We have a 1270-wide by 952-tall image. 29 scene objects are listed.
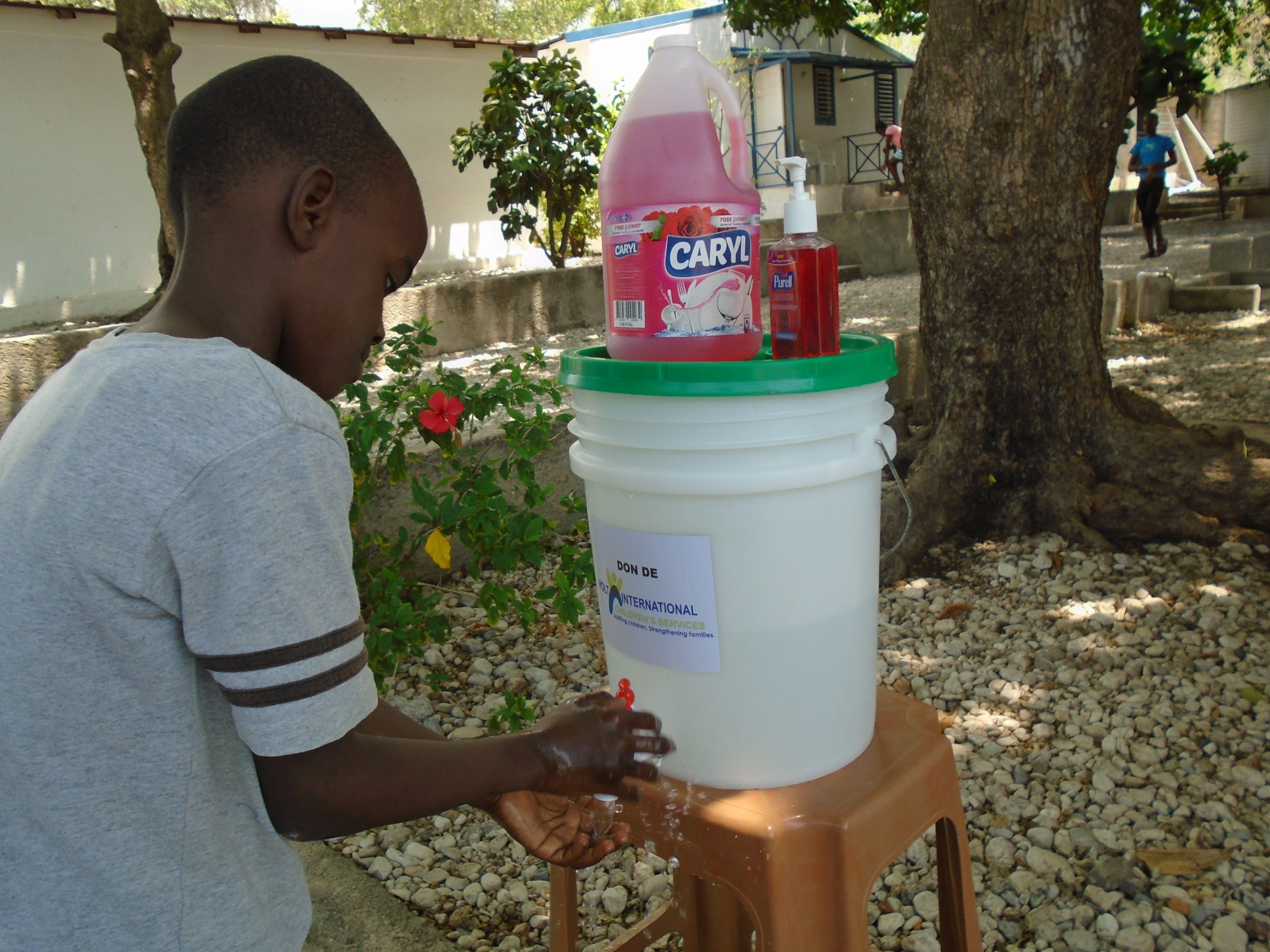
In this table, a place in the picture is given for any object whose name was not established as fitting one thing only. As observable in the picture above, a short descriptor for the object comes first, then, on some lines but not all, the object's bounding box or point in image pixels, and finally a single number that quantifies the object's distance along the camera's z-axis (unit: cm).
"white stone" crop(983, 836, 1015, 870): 205
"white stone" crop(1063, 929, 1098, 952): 181
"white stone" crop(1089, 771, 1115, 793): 225
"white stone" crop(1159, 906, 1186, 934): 183
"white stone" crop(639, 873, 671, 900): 205
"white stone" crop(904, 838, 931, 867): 210
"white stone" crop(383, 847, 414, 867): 218
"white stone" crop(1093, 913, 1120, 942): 183
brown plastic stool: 121
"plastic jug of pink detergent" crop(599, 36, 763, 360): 133
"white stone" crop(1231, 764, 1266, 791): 221
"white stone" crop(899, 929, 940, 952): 186
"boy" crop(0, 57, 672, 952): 85
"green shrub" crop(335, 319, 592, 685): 248
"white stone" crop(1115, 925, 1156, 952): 180
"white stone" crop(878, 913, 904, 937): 191
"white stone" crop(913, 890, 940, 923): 194
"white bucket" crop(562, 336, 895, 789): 119
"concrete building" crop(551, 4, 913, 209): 1517
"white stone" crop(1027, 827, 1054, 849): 209
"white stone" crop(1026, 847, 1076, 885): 200
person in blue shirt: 1077
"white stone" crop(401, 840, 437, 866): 219
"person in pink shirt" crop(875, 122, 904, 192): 1445
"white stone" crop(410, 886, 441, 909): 204
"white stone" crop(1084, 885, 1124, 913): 189
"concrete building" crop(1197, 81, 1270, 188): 2117
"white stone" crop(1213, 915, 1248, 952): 177
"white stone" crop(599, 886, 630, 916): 202
